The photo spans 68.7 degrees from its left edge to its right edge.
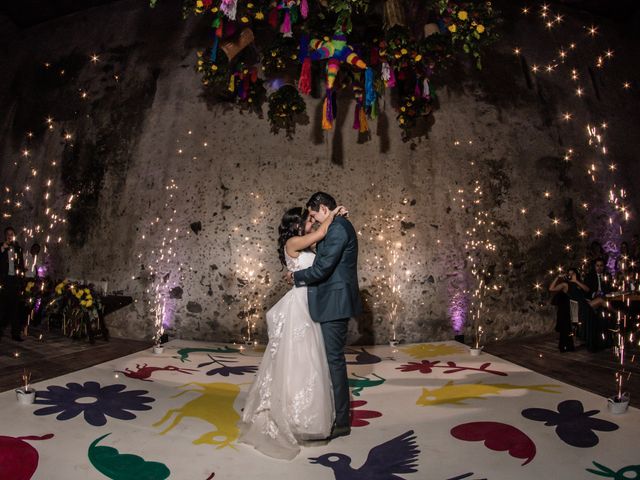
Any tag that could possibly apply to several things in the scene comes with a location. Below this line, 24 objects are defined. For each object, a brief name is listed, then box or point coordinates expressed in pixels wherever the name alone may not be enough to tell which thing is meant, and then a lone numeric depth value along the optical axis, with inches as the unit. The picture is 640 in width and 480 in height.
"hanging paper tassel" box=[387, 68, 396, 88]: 211.5
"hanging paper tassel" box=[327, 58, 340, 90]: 200.5
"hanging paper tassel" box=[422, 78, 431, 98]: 228.2
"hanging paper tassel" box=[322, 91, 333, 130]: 211.9
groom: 112.2
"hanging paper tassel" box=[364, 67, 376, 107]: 209.5
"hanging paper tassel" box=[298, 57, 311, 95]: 203.6
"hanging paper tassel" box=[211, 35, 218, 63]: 208.7
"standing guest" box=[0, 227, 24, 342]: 214.5
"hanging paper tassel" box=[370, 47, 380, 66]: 213.3
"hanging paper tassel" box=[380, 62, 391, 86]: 207.6
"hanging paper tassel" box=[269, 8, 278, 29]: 196.2
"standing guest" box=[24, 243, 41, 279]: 258.5
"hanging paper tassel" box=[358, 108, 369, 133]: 224.4
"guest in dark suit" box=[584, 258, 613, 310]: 217.3
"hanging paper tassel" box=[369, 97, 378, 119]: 211.0
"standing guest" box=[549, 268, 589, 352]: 205.0
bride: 106.9
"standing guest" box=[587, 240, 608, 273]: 249.6
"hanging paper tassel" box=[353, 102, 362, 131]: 225.1
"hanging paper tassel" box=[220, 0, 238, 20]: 172.4
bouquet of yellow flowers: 217.3
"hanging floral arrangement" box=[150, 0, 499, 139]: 184.7
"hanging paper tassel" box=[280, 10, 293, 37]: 189.4
